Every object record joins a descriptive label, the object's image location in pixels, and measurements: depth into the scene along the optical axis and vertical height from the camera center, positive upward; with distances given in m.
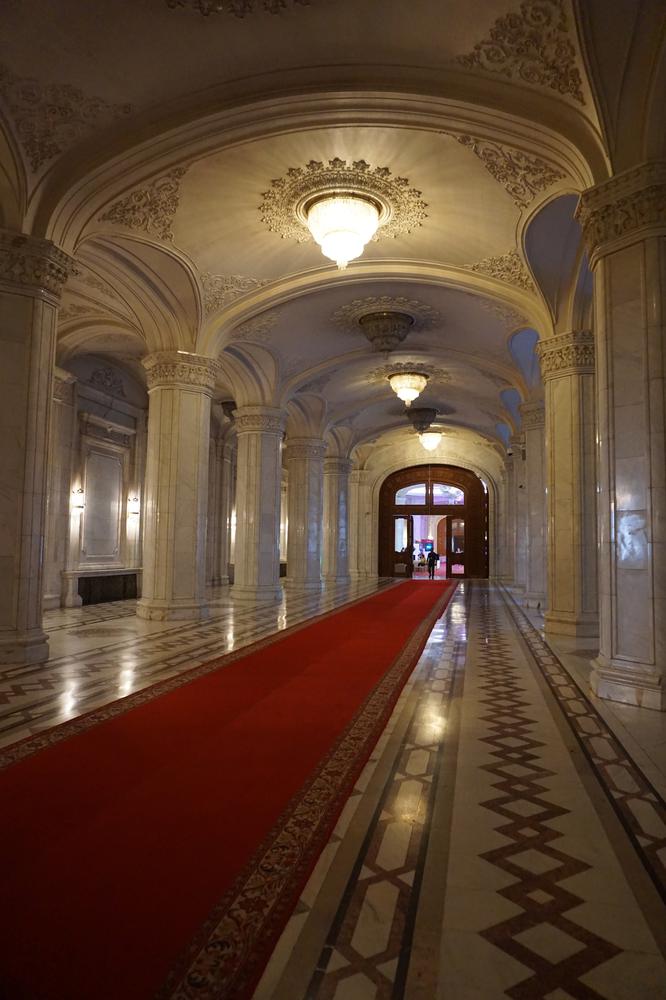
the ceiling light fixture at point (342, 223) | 6.38 +3.21
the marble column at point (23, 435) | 5.44 +0.92
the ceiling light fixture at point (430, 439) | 17.80 +2.99
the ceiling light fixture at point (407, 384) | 12.66 +3.21
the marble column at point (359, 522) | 22.88 +0.91
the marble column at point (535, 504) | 10.59 +0.74
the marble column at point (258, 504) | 11.96 +0.78
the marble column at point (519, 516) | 14.84 +0.75
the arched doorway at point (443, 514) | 23.50 +1.22
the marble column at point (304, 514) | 15.15 +0.78
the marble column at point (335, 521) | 18.73 +0.75
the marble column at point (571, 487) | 7.32 +0.73
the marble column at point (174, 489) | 8.79 +0.76
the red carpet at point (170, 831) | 1.64 -1.04
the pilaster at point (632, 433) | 4.26 +0.80
